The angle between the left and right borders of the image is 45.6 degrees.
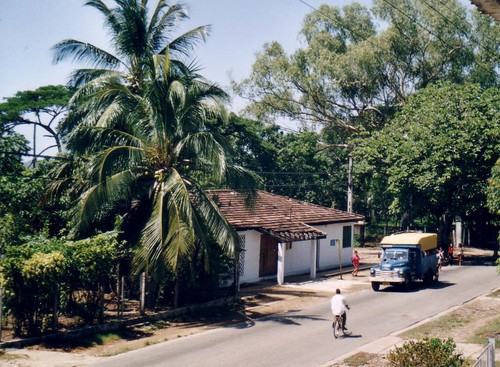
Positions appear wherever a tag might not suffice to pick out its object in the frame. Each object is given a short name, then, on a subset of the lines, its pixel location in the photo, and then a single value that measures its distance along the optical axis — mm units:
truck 27078
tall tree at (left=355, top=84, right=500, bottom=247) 36438
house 29219
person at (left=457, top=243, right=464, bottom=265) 38494
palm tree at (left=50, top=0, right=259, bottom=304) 19672
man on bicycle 18203
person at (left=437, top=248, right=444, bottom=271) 34325
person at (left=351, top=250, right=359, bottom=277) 33188
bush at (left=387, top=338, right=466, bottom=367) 11492
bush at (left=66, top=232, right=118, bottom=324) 18109
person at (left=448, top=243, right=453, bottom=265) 38512
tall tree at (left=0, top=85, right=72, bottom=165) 43062
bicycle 18484
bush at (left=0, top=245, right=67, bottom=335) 16953
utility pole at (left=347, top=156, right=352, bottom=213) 45312
